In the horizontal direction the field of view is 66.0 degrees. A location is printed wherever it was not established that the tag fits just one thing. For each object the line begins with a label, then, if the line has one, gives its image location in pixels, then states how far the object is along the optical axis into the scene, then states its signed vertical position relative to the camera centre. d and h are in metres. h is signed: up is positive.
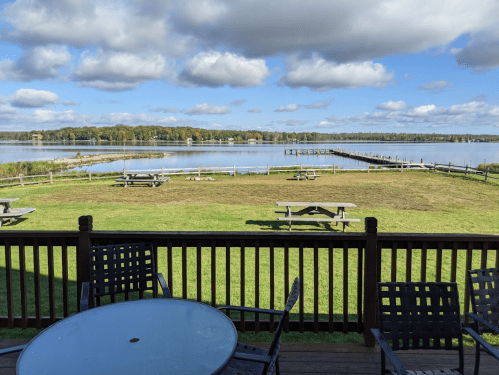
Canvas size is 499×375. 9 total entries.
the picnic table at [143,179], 22.67 -1.46
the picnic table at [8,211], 11.44 -1.74
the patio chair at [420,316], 2.73 -1.16
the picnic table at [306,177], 27.44 -1.61
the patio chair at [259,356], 2.10 -1.14
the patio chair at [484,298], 2.94 -1.11
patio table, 1.94 -1.07
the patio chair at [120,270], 3.50 -1.09
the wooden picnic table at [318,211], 10.95 -1.73
